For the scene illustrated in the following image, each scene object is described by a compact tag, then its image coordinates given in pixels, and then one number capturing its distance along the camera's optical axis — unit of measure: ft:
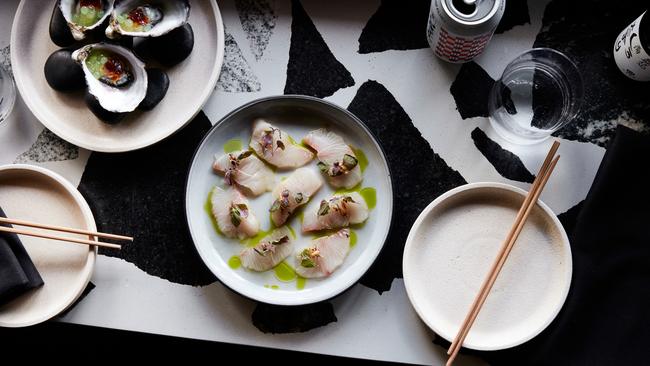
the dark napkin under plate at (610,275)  3.51
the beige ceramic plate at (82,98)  3.66
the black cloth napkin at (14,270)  3.38
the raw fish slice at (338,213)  3.57
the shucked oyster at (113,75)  3.53
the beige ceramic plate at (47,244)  3.53
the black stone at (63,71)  3.57
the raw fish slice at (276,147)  3.66
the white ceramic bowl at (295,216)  3.56
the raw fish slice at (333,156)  3.63
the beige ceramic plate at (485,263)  3.55
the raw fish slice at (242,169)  3.64
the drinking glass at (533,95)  3.70
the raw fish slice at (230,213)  3.60
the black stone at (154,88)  3.63
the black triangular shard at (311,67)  3.80
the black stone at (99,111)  3.55
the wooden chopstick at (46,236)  3.44
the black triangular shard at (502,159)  3.74
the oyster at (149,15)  3.57
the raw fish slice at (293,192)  3.59
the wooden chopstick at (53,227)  3.48
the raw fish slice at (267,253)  3.56
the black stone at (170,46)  3.60
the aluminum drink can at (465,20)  3.26
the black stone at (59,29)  3.59
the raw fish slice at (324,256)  3.56
